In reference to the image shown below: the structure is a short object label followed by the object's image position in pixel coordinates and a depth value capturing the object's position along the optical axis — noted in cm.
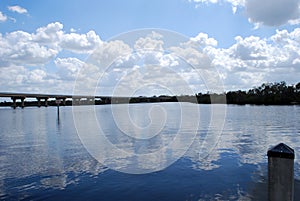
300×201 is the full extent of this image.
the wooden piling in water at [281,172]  376
